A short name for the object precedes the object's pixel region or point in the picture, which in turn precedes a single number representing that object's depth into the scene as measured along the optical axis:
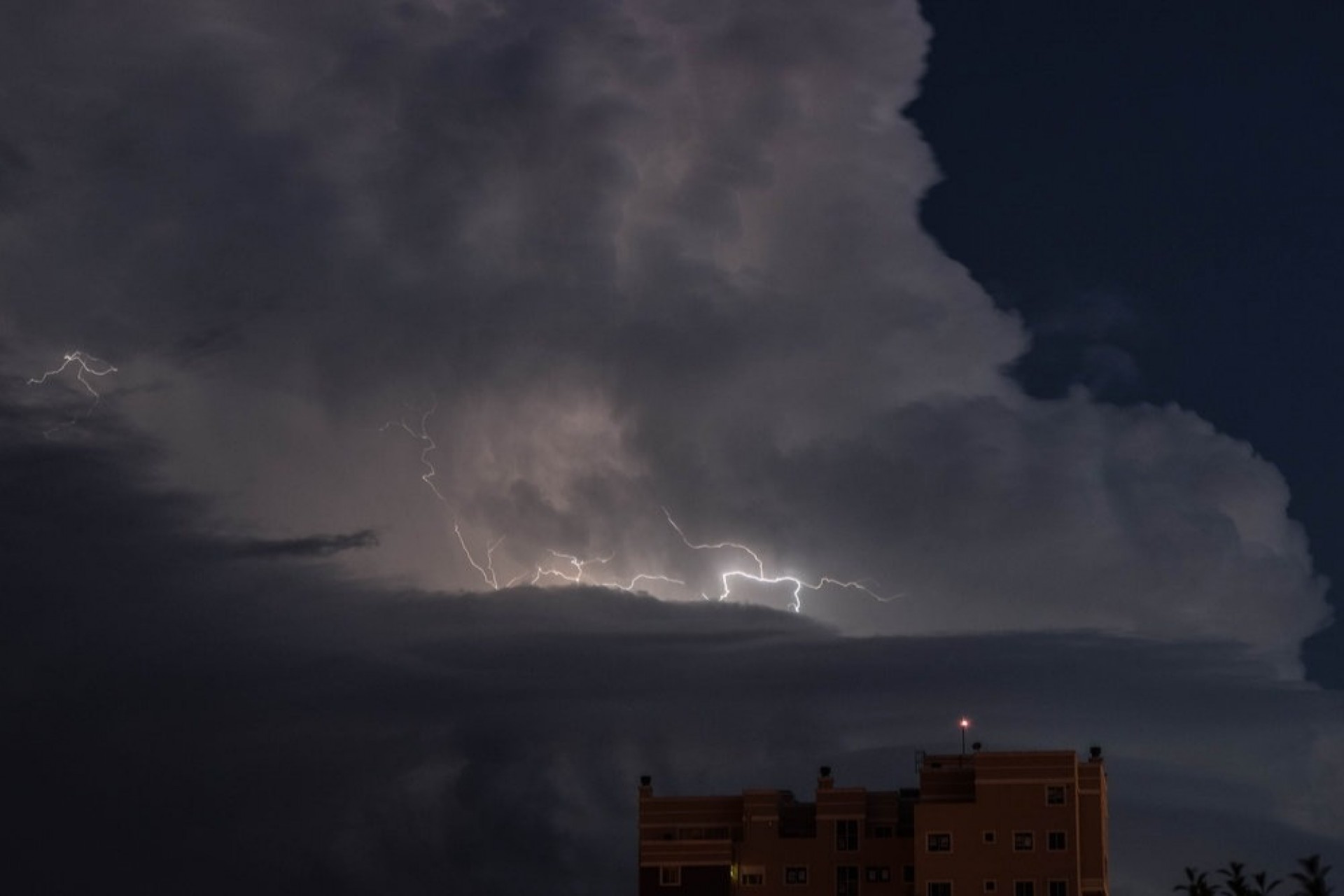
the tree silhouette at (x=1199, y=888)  89.56
